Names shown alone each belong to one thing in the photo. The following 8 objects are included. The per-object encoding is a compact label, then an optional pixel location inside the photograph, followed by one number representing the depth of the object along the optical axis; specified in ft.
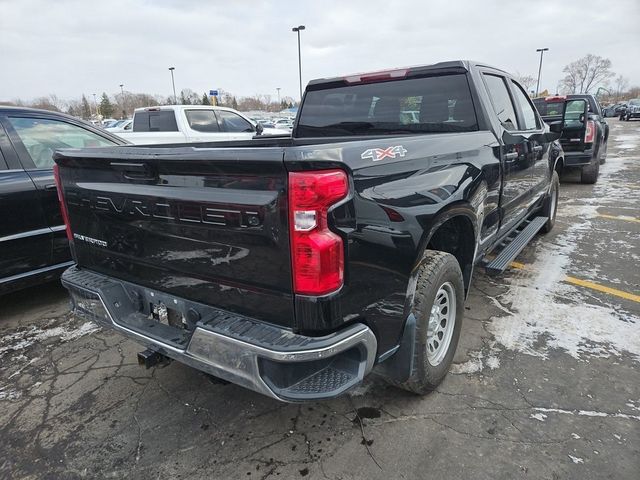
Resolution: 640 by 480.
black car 11.84
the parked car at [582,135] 29.84
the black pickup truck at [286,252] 5.68
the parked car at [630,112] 129.09
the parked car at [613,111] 168.04
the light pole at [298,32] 109.21
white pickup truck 32.19
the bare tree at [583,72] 288.71
